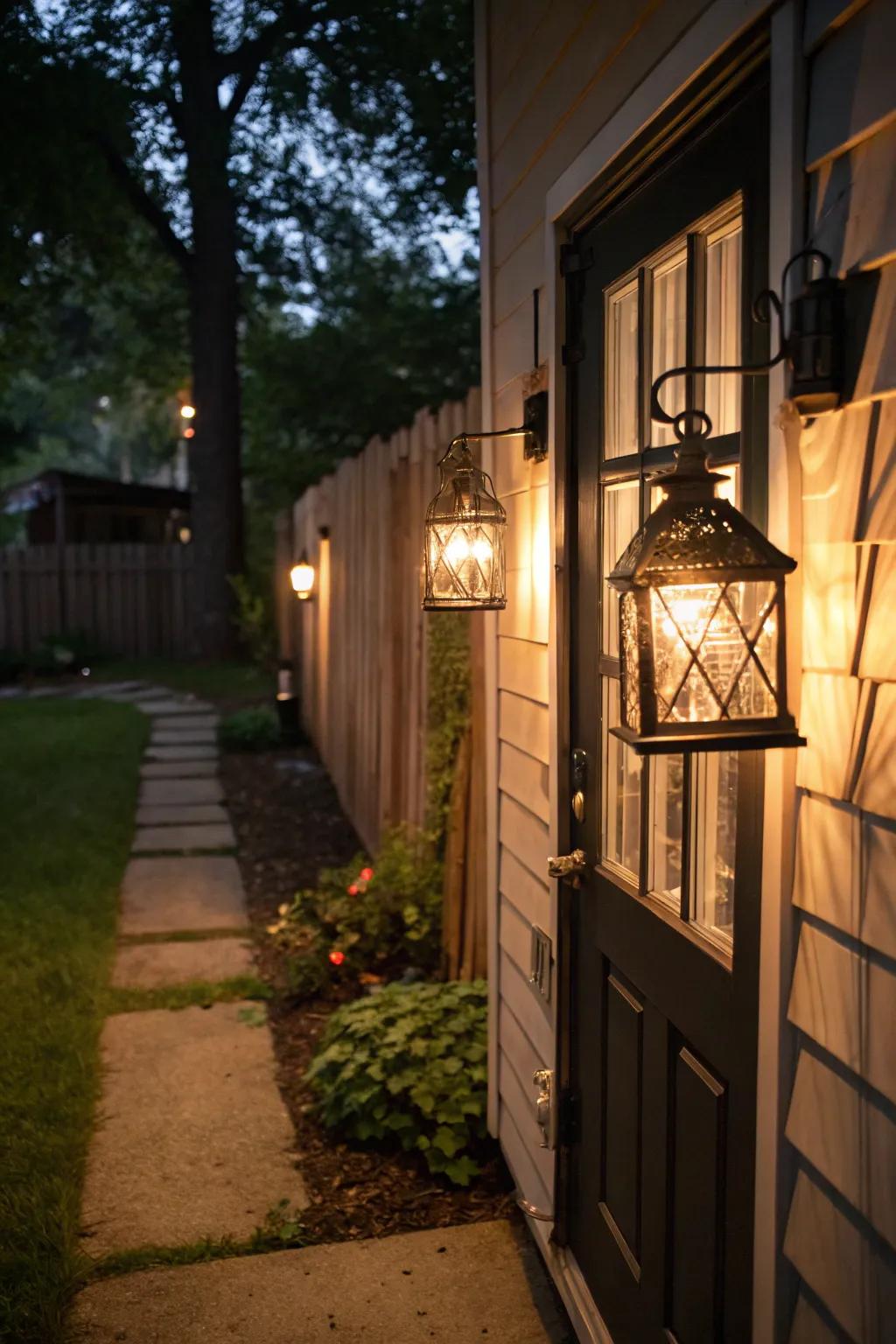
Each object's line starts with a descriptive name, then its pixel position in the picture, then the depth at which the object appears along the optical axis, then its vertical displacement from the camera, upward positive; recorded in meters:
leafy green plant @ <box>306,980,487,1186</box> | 3.67 -1.61
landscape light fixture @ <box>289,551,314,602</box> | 9.16 +0.04
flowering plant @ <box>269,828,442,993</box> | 4.91 -1.46
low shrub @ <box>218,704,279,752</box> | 10.51 -1.35
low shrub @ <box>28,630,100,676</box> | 16.36 -1.00
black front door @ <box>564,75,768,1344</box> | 1.88 -0.53
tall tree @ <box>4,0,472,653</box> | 14.67 +6.22
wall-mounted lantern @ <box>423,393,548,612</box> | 2.91 +0.12
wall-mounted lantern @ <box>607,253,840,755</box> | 1.54 -0.05
